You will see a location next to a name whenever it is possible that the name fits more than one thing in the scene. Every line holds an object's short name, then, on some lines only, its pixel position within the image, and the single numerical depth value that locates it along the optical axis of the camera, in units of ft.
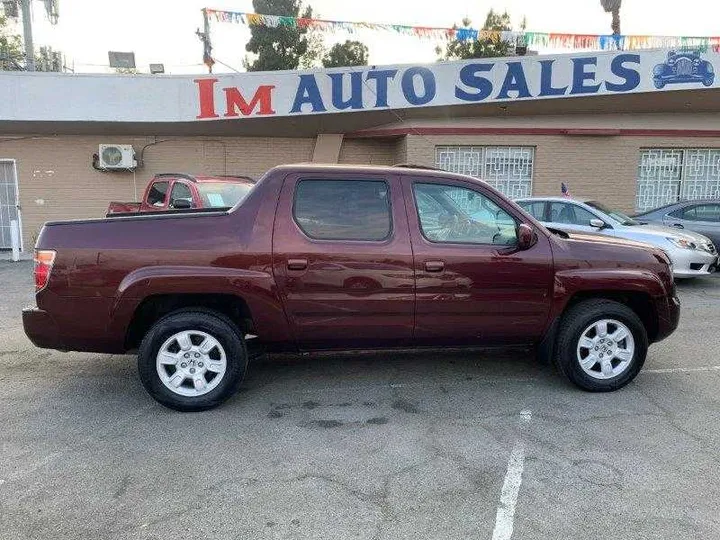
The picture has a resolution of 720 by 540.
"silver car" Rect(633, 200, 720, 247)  32.78
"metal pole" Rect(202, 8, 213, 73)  54.40
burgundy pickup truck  13.01
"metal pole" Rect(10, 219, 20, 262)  40.92
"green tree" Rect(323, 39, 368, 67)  100.58
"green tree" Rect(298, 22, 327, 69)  101.71
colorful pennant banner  37.65
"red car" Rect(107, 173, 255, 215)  27.78
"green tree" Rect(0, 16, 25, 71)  96.94
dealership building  38.27
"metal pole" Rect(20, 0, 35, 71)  51.42
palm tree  51.75
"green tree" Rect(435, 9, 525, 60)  94.46
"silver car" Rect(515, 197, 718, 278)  28.45
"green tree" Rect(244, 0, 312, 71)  94.32
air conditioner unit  43.37
